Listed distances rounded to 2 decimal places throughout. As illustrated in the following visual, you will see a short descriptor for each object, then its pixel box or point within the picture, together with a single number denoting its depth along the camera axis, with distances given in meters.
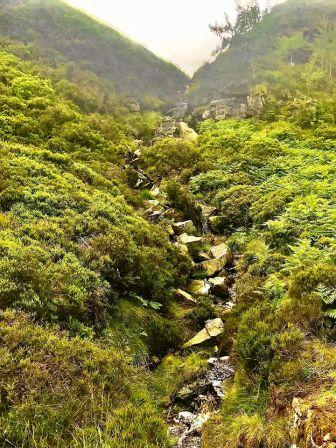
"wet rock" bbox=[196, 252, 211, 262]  13.18
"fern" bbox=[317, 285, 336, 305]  7.24
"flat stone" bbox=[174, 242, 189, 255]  12.68
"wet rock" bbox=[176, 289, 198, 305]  10.52
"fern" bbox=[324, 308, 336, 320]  6.85
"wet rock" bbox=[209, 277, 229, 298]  11.27
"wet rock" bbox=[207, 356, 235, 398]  7.24
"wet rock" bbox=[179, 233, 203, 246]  13.67
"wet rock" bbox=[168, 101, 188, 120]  35.34
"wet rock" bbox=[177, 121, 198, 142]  27.37
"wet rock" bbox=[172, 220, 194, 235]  14.72
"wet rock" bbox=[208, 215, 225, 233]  15.98
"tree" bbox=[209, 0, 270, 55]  52.91
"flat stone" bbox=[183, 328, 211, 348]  8.80
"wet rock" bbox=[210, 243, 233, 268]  12.87
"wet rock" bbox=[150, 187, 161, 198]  17.35
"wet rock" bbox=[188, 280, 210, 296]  11.07
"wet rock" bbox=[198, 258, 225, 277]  12.27
